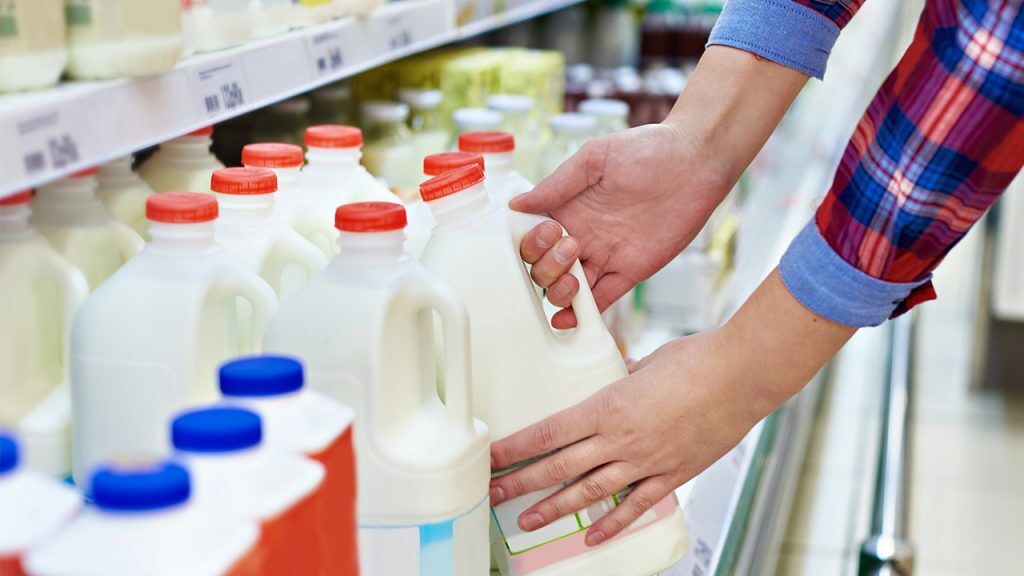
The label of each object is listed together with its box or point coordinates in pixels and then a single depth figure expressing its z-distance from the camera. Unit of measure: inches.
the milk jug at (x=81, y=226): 58.2
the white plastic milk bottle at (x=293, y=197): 63.3
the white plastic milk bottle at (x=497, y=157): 66.7
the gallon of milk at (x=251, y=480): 46.1
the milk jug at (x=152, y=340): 53.6
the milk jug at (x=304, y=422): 48.7
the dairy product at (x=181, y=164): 65.0
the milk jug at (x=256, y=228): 58.6
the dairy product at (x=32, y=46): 52.9
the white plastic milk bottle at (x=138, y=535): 44.2
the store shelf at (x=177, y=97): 51.5
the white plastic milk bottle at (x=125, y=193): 62.2
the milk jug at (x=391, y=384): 54.4
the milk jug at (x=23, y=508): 44.6
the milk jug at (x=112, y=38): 55.0
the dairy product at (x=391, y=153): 79.7
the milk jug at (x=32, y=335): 55.4
